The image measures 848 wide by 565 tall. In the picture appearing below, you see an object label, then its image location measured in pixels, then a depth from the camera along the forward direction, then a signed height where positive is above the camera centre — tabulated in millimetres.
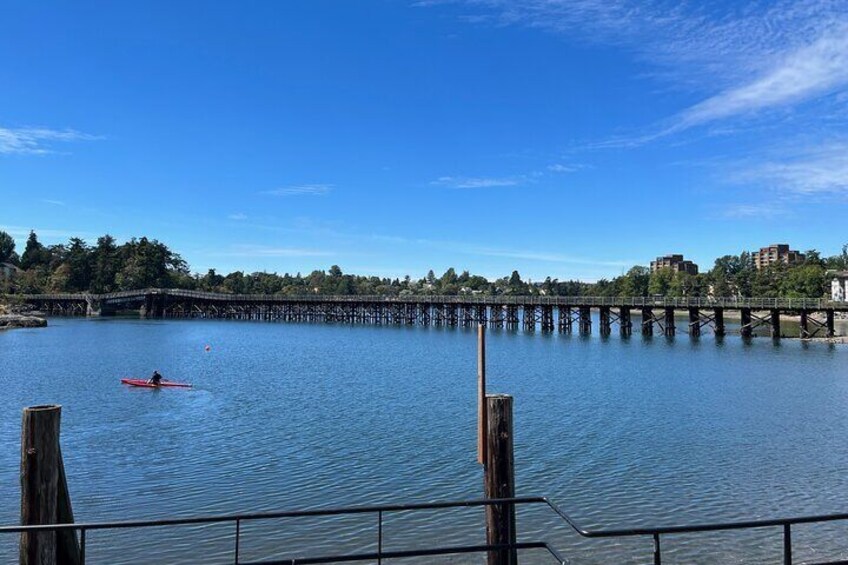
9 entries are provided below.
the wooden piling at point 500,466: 8719 -2240
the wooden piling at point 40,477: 7648 -2099
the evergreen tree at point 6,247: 185500 +18371
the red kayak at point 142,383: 33438 -4061
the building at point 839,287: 149625 +4574
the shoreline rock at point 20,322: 86000 -1964
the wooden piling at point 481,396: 8992 -1327
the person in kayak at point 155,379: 33250 -3864
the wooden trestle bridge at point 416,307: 69250 -107
